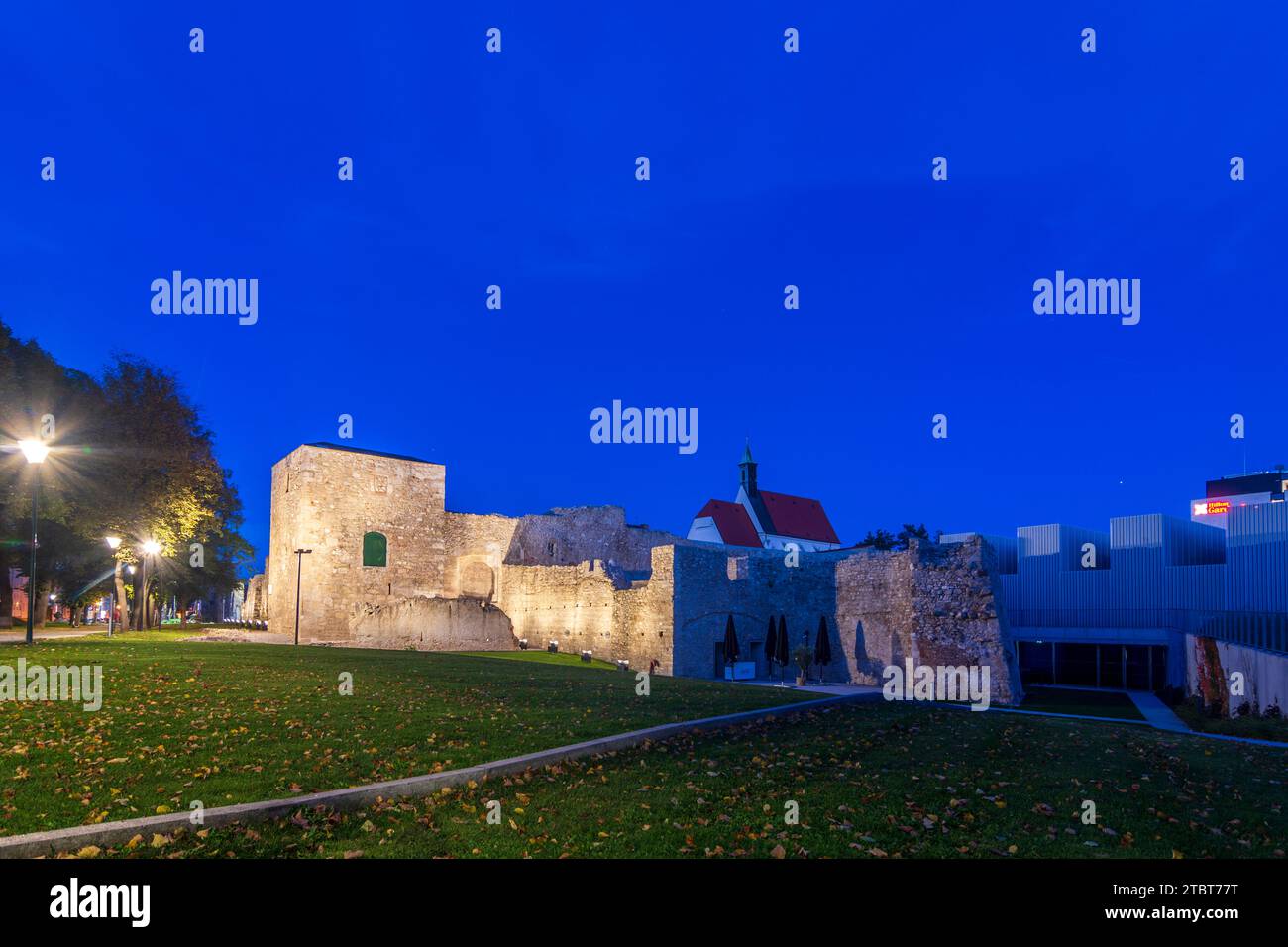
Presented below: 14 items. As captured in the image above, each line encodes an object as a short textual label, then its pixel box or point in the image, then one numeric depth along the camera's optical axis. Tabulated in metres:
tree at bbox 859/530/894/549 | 67.69
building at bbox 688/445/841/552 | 75.38
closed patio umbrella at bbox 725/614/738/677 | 32.19
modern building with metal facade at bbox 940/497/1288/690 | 30.14
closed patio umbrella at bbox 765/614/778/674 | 33.72
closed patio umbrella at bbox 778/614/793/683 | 33.47
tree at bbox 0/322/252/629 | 29.44
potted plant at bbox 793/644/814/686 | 30.62
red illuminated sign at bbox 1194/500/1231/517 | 88.62
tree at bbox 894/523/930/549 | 67.62
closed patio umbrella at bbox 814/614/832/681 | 32.91
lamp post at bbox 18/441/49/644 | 17.72
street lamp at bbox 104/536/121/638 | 28.05
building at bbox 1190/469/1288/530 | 83.75
